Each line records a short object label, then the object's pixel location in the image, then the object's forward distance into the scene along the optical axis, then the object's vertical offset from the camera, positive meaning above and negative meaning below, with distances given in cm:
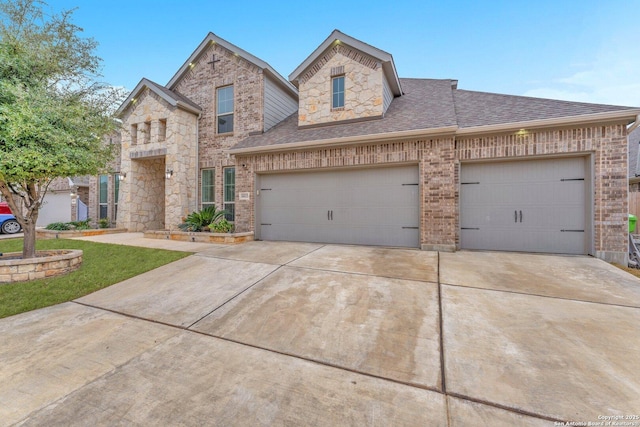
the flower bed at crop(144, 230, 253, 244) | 781 -74
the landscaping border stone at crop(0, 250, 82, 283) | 449 -101
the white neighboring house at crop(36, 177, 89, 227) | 1445 +73
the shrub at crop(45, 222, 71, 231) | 986 -52
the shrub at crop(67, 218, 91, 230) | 1016 -46
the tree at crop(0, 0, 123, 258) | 436 +211
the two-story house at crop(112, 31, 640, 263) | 587 +164
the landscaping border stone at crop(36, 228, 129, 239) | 928 -73
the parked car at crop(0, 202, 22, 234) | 1217 -40
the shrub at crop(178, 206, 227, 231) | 874 -22
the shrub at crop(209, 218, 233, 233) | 848 -45
